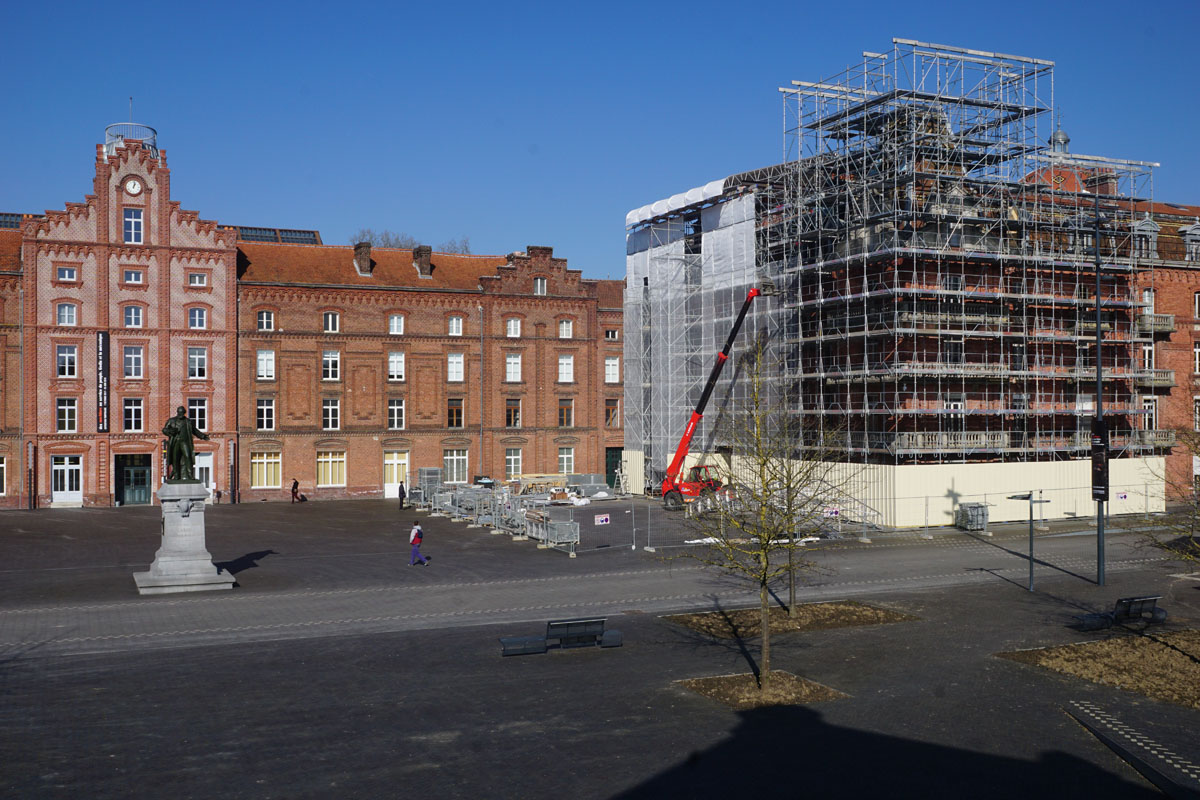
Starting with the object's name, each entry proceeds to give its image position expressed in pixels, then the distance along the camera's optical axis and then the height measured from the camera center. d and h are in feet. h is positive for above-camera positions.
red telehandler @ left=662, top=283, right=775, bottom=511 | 153.43 -9.29
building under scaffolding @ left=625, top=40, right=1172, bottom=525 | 134.10 +14.56
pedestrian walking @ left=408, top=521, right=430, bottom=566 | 105.69 -13.95
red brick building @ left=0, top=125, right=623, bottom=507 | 162.20 +9.62
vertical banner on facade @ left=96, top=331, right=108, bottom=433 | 163.63 +4.55
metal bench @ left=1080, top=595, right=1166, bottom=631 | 74.43 -15.54
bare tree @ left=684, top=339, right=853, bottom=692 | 59.93 -6.94
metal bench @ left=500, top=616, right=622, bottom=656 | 66.78 -15.04
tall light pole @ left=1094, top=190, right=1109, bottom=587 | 90.22 -5.06
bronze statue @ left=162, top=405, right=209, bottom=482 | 94.38 -3.68
